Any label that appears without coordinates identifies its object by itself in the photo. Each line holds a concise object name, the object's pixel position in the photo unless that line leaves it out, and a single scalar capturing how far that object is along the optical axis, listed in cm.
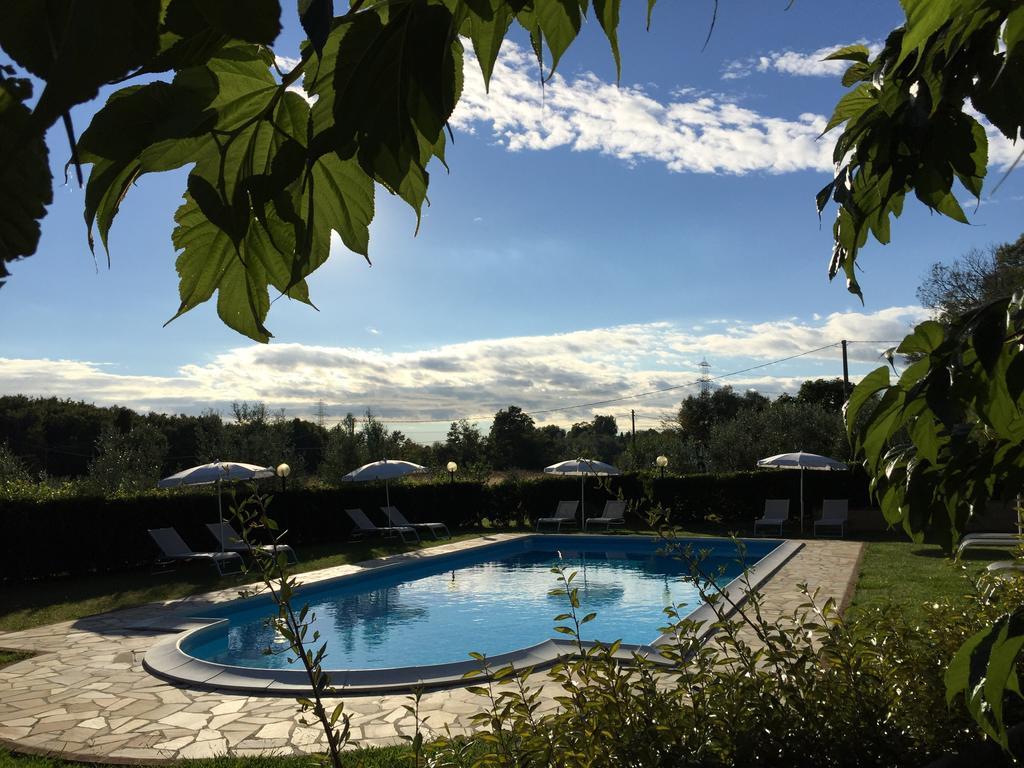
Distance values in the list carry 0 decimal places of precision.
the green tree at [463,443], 4903
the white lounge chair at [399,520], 2003
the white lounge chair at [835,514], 1906
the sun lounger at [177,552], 1441
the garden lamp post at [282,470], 1734
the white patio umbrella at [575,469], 2125
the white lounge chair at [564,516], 2231
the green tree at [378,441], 3344
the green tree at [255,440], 3178
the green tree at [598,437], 5789
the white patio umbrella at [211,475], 1552
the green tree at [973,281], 2783
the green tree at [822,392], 4362
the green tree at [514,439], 5562
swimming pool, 978
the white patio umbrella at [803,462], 1883
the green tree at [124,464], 2549
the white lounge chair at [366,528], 1925
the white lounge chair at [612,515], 2196
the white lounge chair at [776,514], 1997
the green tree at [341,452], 2894
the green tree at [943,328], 125
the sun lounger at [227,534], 1560
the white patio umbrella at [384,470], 1966
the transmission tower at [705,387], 5325
